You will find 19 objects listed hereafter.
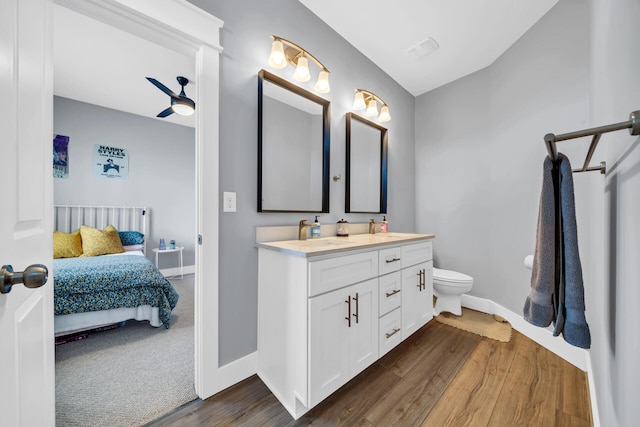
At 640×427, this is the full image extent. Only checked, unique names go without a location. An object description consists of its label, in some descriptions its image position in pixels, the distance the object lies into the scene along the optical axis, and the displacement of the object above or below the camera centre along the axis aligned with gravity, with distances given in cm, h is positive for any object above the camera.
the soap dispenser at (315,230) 178 -13
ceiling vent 213 +152
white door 49 +1
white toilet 221 -71
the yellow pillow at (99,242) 278 -37
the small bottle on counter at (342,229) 196 -14
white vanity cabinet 117 -57
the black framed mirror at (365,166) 212 +45
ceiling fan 223 +105
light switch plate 139 +6
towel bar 45 +18
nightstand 353 -60
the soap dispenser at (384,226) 236 -13
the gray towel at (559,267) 69 -16
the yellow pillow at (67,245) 259 -38
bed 185 -63
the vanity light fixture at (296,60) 151 +102
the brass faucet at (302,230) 164 -12
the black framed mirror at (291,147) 156 +47
